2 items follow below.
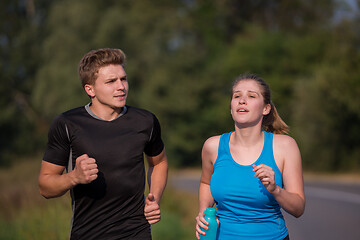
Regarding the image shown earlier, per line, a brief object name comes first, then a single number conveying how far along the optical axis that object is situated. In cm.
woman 732
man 769
